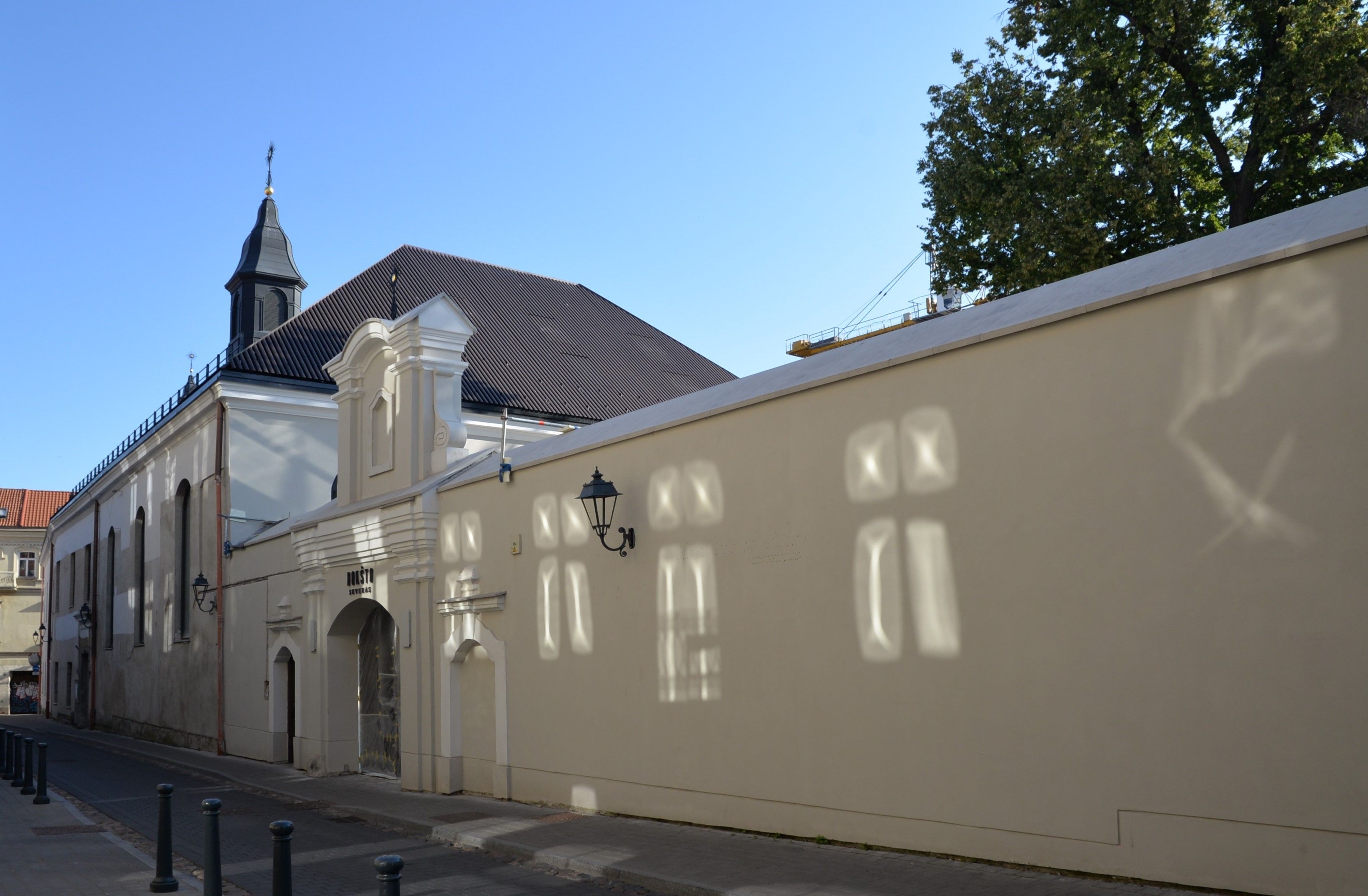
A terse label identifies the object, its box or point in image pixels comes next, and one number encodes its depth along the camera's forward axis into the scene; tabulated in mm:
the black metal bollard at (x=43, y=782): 14883
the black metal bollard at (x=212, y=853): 7246
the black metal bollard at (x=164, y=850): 8734
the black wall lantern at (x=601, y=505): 11195
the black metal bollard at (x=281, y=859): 6238
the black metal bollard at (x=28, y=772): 16047
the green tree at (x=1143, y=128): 16469
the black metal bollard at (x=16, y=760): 16875
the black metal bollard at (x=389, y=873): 4945
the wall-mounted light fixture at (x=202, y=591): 24625
